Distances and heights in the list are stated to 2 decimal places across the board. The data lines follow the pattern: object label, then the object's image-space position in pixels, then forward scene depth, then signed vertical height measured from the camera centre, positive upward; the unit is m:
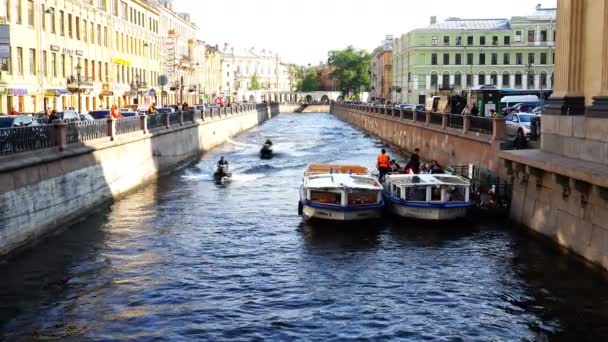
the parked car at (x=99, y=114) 43.27 -0.94
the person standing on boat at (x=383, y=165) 30.97 -2.76
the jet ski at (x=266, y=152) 50.88 -3.68
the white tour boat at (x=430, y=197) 25.00 -3.37
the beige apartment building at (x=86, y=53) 47.50 +3.65
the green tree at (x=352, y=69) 196.88 +7.24
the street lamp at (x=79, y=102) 50.58 -0.35
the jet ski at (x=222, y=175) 36.88 -3.80
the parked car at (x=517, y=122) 34.50 -1.16
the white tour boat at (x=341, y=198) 24.70 -3.37
